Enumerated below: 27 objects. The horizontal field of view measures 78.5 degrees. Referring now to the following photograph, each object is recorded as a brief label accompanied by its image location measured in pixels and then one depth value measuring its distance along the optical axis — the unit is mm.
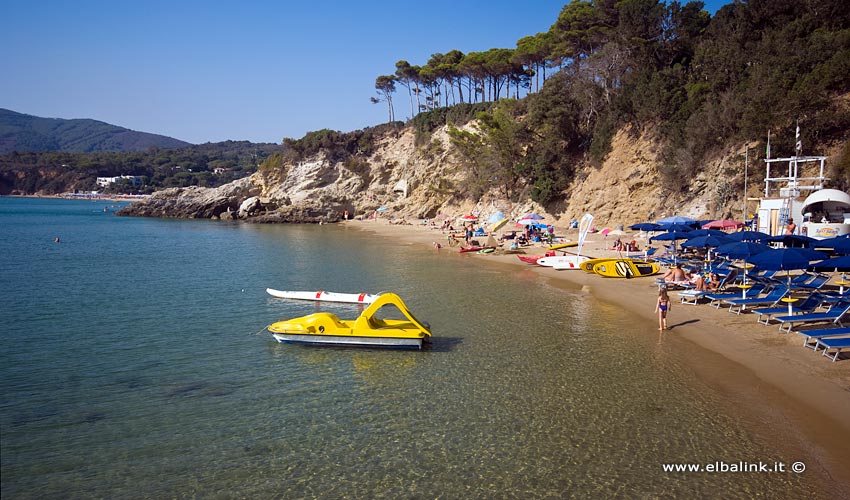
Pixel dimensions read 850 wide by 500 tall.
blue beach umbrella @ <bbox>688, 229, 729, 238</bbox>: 20500
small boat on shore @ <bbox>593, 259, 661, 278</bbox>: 23312
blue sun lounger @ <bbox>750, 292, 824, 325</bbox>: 14531
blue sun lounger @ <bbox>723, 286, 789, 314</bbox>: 15680
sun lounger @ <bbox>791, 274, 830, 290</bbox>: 16378
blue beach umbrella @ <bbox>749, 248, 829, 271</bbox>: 14000
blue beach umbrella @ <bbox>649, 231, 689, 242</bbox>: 23703
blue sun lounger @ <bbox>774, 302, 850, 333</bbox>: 13207
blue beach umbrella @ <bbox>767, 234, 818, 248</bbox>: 18281
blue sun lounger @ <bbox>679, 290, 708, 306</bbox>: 17781
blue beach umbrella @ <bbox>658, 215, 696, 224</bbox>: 25922
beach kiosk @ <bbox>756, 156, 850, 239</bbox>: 21859
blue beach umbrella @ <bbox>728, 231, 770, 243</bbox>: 19016
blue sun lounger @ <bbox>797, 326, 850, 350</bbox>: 12023
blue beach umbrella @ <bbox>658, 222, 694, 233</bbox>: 25766
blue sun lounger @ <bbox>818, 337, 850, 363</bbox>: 11380
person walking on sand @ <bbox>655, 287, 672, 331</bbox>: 14938
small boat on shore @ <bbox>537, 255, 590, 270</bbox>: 25864
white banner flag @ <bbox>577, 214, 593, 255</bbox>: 25145
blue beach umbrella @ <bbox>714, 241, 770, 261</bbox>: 15992
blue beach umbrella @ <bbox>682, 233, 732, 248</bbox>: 19453
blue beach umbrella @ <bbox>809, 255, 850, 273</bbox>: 13277
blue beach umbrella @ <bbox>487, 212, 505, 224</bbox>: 36466
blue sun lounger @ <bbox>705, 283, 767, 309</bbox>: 16844
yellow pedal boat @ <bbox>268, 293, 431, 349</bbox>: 14320
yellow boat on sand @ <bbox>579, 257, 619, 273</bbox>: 24347
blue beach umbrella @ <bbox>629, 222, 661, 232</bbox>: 25875
